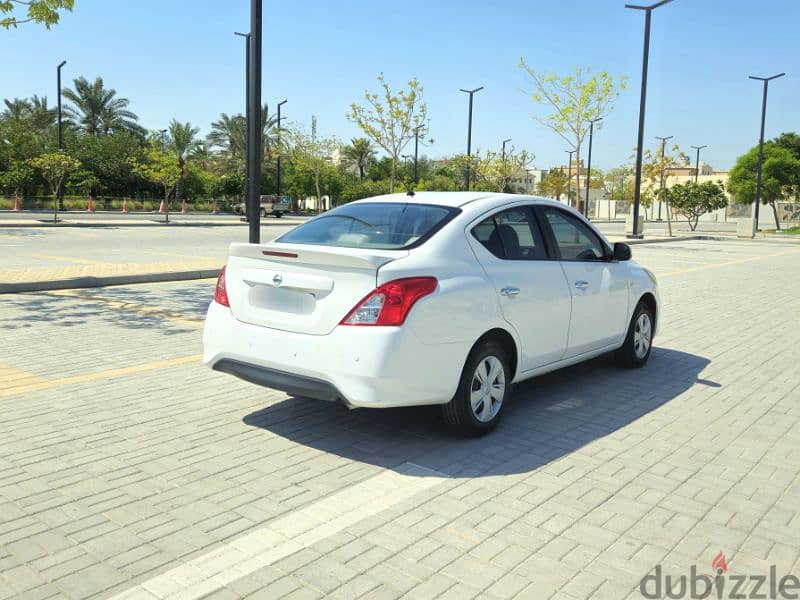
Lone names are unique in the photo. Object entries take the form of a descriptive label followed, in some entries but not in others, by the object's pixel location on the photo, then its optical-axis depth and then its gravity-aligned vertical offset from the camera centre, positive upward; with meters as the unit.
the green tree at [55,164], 33.16 +1.64
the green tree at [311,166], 60.25 +3.44
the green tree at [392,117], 31.25 +3.87
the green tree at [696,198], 36.97 +1.11
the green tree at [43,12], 11.05 +2.76
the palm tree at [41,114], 56.09 +6.37
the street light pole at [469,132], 44.06 +4.70
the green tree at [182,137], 61.66 +5.55
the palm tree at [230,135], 61.00 +5.76
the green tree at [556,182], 66.44 +3.02
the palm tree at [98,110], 54.69 +6.91
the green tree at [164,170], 37.50 +1.70
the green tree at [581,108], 31.92 +4.58
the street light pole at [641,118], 28.16 +3.85
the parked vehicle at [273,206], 48.35 +0.12
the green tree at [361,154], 71.50 +5.35
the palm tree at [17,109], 57.09 +6.85
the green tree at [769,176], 50.42 +3.12
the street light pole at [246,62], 35.16 +6.91
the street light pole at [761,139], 40.09 +4.41
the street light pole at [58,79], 36.62 +5.95
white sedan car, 4.32 -0.58
